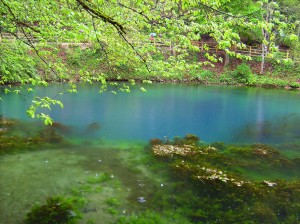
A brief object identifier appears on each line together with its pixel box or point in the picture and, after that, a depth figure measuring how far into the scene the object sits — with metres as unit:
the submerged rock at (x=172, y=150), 11.38
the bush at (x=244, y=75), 29.36
